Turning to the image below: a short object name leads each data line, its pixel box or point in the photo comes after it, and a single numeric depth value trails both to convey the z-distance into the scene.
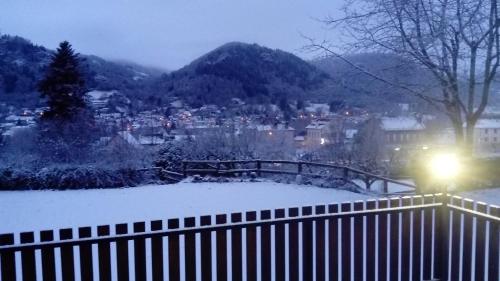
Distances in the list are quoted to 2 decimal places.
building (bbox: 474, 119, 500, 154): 24.84
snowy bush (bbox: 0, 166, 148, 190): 17.20
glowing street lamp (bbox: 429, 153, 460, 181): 5.60
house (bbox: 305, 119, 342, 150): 36.94
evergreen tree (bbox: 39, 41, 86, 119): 28.64
